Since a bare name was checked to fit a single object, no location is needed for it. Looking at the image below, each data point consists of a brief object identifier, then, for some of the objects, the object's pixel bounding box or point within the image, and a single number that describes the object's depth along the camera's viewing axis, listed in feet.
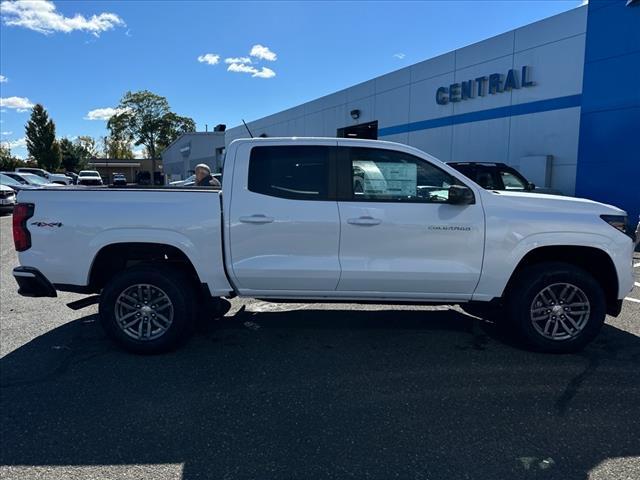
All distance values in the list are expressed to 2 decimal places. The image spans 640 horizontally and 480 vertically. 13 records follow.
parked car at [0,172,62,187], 73.72
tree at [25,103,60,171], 216.33
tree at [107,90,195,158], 248.52
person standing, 27.61
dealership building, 42.98
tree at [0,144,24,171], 203.21
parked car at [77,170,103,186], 114.13
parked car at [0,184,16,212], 59.00
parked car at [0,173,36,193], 63.52
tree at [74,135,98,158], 357.88
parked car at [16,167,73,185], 110.45
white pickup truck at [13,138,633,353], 14.66
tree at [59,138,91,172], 281.13
